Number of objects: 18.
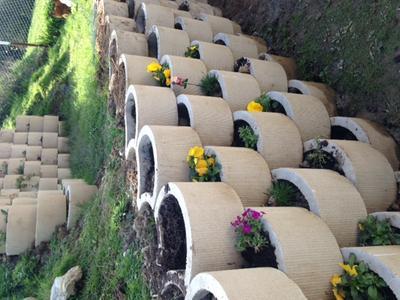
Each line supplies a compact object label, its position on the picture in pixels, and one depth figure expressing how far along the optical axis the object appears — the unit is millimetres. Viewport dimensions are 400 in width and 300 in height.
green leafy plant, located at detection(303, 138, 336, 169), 2105
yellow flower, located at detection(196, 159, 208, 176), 1953
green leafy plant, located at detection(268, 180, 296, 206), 1912
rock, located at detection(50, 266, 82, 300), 3004
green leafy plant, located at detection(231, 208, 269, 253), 1621
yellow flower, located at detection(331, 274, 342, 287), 1563
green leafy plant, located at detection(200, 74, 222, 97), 2578
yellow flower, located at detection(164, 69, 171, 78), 2584
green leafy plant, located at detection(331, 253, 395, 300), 1488
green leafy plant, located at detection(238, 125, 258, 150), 2158
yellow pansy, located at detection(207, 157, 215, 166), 1979
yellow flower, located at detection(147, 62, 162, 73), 2596
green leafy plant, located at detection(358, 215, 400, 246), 1746
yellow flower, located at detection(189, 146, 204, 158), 1984
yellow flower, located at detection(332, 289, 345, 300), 1545
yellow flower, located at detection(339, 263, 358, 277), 1549
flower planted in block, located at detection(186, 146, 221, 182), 1954
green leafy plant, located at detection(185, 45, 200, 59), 2879
